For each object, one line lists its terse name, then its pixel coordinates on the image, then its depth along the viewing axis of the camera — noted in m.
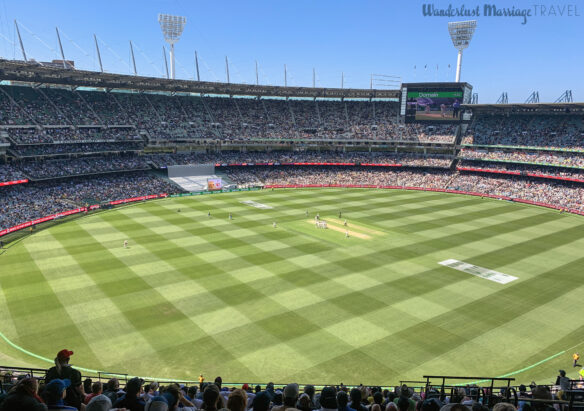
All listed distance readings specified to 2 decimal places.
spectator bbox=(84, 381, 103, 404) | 8.05
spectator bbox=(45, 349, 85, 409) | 6.81
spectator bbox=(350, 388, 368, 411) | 6.82
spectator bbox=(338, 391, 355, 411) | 6.14
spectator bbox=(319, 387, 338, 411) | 6.11
